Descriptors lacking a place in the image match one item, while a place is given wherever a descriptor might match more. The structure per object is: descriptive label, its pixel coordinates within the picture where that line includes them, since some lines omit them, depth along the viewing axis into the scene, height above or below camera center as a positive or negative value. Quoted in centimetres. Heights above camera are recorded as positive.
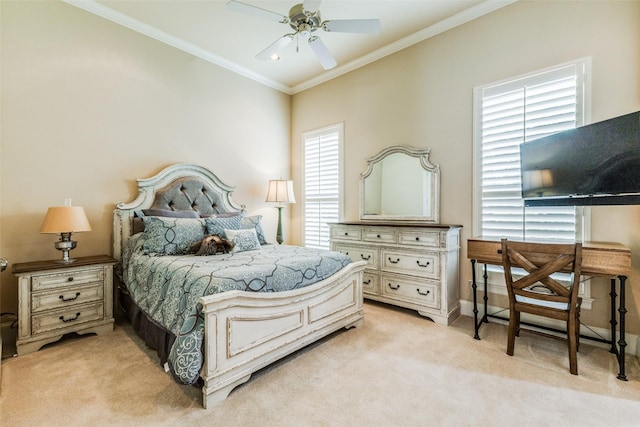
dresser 282 -57
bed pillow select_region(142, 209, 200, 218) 310 -3
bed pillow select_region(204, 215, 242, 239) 299 -15
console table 192 -38
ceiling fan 222 +159
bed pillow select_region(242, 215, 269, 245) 344 -16
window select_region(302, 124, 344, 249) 430 +46
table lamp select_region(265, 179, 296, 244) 423 +26
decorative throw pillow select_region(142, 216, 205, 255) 266 -23
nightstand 224 -75
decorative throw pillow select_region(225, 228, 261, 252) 287 -30
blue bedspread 161 -49
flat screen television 193 +36
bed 167 -58
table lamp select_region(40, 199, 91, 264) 238 -12
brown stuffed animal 267 -34
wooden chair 194 -49
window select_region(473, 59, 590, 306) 246 +73
